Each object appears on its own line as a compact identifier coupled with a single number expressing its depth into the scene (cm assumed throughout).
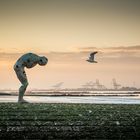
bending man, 2827
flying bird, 3080
